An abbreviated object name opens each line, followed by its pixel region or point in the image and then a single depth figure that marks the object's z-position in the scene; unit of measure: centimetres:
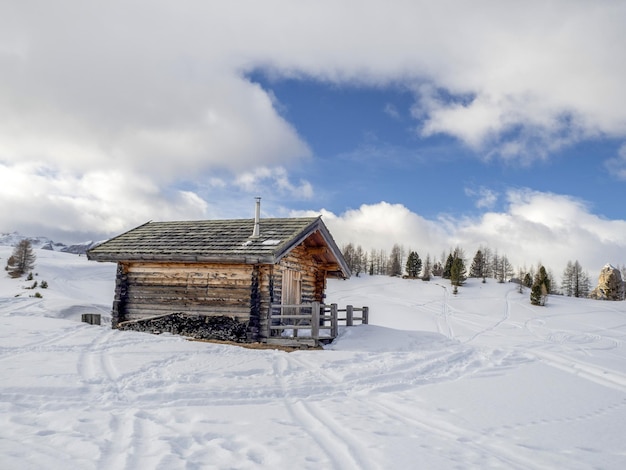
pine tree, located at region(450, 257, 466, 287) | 5400
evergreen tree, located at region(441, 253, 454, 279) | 6703
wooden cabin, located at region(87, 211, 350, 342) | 1538
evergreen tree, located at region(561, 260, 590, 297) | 7856
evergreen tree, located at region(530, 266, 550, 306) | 4384
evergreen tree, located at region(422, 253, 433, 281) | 8913
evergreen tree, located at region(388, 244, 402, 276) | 8599
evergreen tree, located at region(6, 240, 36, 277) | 4256
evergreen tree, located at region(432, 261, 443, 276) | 8619
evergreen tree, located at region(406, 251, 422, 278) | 6725
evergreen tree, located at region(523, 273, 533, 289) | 5681
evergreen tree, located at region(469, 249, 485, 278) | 7419
